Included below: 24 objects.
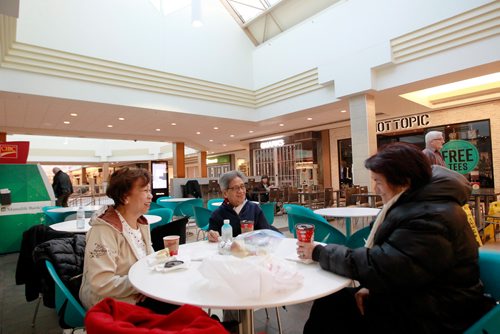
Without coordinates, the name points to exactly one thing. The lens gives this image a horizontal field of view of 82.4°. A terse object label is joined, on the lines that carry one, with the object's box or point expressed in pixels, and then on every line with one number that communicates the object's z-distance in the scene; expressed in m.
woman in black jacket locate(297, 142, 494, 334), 1.06
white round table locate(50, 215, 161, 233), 2.95
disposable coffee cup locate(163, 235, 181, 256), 1.70
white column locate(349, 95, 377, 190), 7.14
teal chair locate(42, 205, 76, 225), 4.22
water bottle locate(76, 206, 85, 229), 3.08
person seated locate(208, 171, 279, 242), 2.41
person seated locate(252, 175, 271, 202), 9.29
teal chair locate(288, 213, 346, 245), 2.86
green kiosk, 5.02
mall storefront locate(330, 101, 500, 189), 8.74
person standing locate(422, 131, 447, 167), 4.04
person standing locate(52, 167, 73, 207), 7.96
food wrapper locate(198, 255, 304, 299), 1.07
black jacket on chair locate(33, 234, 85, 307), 1.65
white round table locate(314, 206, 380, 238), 3.35
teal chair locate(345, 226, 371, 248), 2.69
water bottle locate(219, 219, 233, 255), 1.74
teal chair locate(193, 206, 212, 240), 4.66
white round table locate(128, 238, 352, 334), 1.07
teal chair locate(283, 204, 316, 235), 3.59
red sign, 5.30
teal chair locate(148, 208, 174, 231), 4.02
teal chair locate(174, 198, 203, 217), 6.31
